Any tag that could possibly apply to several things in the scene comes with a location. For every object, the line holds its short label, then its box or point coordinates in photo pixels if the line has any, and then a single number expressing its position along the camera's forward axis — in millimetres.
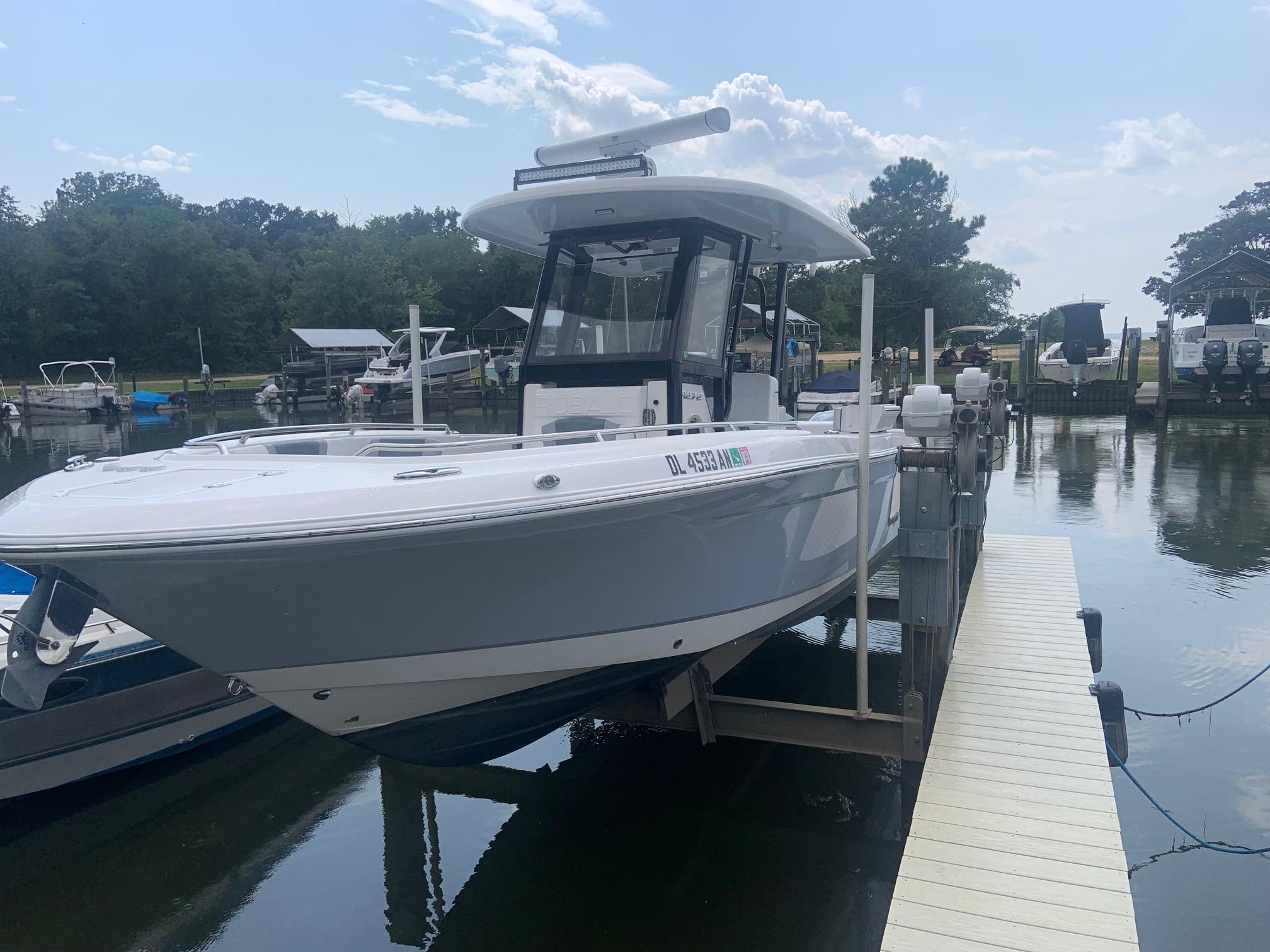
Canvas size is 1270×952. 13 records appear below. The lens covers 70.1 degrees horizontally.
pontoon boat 30172
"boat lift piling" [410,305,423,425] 4828
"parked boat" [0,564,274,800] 4941
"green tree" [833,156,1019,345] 35781
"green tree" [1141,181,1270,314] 49500
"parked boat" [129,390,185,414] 32719
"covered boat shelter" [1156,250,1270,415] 22328
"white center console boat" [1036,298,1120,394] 25230
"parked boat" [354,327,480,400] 29641
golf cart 30188
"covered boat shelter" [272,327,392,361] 33125
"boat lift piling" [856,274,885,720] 4258
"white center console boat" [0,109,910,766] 3010
